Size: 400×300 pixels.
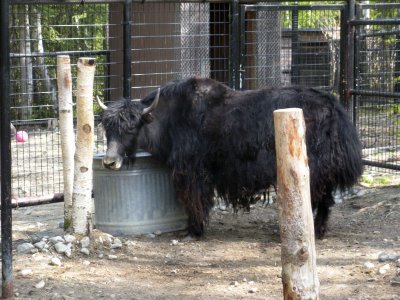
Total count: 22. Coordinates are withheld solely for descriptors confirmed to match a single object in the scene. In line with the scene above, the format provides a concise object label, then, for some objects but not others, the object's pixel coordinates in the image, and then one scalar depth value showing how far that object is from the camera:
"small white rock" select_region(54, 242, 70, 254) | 10.29
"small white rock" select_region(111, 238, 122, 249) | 10.91
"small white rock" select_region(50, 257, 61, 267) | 9.95
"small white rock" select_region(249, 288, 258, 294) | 9.17
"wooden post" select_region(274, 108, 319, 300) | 6.63
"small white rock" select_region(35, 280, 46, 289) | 9.09
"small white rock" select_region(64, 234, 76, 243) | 10.50
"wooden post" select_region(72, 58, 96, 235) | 10.18
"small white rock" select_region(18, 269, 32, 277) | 9.51
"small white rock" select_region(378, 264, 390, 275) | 9.69
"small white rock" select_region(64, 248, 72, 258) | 10.25
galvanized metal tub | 11.76
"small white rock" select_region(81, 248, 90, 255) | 10.42
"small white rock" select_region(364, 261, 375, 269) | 9.98
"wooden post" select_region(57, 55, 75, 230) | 10.61
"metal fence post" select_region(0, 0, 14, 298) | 8.21
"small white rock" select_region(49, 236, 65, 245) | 10.49
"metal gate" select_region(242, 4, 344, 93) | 14.90
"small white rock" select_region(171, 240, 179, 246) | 11.55
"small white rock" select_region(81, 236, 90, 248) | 10.54
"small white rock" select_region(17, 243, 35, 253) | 10.45
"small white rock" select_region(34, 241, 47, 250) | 10.41
